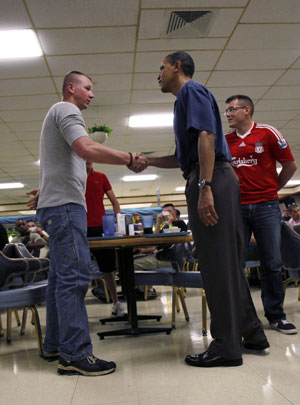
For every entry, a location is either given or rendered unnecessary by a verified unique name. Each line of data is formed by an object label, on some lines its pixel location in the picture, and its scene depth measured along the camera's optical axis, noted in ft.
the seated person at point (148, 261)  15.23
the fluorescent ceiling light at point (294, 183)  47.21
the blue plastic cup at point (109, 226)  8.91
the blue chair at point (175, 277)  8.91
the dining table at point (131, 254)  7.75
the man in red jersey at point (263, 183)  8.60
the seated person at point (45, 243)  16.01
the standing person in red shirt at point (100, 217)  11.45
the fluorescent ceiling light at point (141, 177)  37.39
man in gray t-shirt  6.21
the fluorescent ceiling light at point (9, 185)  36.86
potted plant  19.90
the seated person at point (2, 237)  12.65
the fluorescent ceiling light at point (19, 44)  13.30
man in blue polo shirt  6.04
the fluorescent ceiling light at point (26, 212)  53.41
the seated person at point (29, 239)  17.01
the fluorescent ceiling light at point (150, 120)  22.04
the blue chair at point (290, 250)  9.66
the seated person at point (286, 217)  24.47
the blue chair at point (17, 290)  7.64
